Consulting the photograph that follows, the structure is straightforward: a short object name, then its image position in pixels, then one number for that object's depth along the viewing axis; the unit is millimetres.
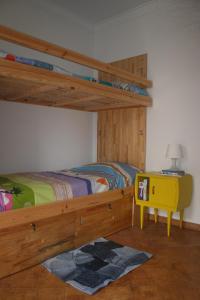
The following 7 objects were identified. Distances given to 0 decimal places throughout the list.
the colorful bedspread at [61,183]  1917
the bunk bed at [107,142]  1874
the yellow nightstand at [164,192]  2602
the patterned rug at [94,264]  1761
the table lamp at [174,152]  2832
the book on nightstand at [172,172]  2782
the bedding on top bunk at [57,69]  1799
